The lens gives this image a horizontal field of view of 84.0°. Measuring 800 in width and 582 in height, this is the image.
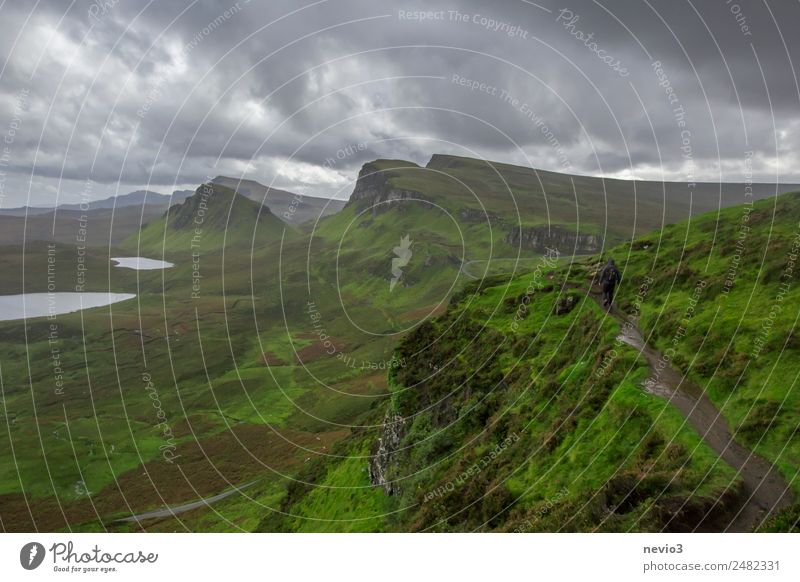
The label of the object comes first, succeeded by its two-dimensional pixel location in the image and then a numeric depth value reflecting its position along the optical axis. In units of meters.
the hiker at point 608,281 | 33.72
